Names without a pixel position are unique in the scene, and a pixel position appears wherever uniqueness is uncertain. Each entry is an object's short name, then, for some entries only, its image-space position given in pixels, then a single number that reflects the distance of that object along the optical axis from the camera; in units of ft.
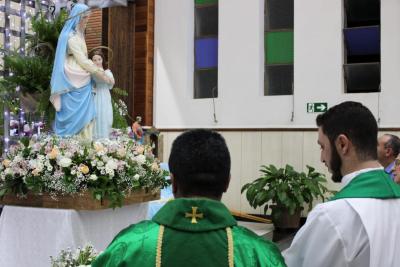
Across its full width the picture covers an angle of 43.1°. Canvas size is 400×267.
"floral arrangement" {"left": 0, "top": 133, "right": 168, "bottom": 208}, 12.41
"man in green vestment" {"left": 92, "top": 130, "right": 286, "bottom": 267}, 4.83
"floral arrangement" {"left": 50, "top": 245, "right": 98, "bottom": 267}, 8.16
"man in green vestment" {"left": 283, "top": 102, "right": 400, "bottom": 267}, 5.88
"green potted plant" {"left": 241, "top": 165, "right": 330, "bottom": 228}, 25.91
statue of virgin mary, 16.99
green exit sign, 28.19
